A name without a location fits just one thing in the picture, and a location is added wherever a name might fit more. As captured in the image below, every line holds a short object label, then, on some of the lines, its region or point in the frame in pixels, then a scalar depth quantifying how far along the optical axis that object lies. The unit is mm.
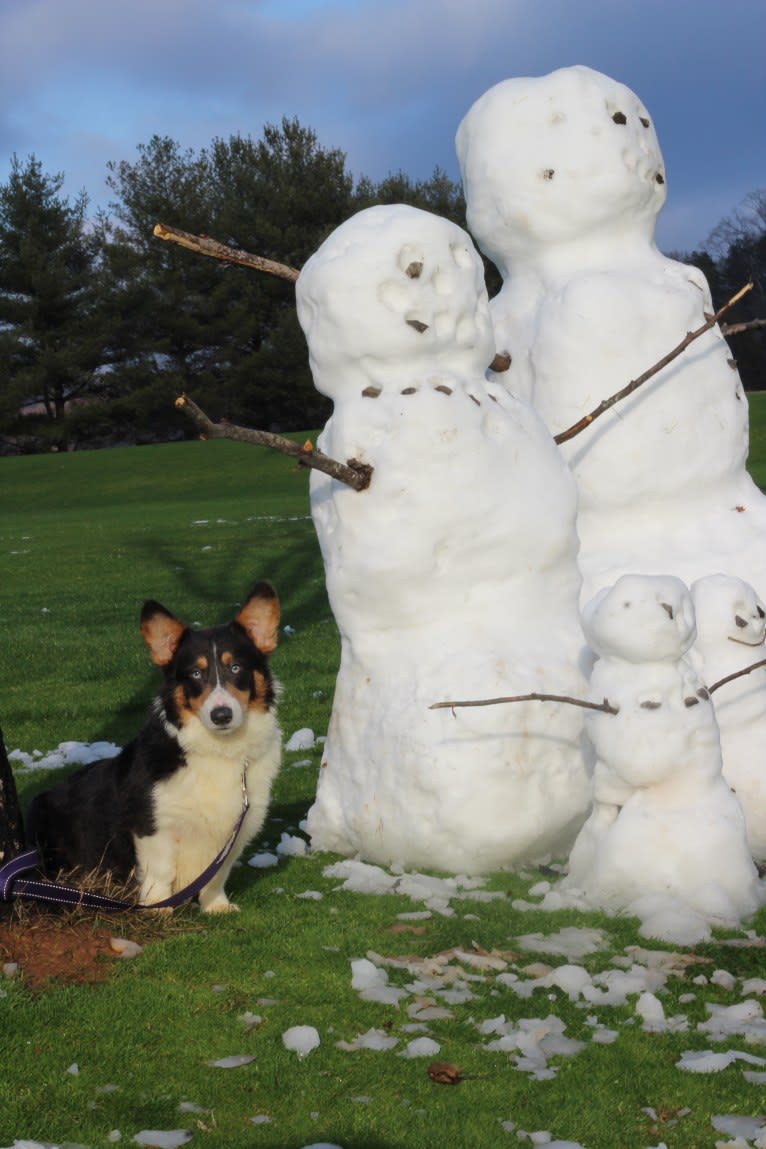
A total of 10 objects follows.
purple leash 4906
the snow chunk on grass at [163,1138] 3396
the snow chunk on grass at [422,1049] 3910
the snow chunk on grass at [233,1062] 3879
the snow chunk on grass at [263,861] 5987
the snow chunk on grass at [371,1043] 3965
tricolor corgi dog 5270
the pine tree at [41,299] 50719
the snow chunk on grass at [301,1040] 3959
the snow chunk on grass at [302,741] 8359
